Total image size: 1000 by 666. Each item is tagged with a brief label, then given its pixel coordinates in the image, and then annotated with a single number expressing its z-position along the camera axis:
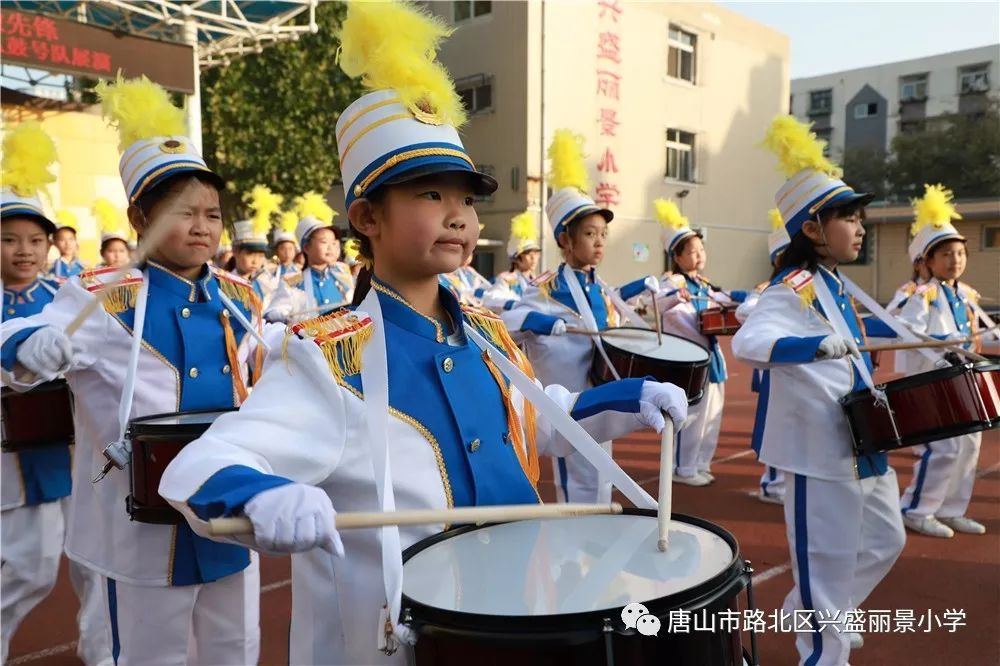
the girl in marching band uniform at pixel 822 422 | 3.32
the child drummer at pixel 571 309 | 5.27
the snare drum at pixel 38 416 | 3.28
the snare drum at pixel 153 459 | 2.40
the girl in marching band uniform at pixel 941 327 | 5.42
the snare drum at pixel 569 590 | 1.39
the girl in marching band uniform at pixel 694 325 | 6.85
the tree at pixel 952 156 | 33.19
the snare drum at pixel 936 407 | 3.12
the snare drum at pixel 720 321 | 6.95
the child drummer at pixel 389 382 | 1.69
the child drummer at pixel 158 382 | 2.70
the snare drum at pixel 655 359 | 4.52
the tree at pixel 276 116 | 17.20
